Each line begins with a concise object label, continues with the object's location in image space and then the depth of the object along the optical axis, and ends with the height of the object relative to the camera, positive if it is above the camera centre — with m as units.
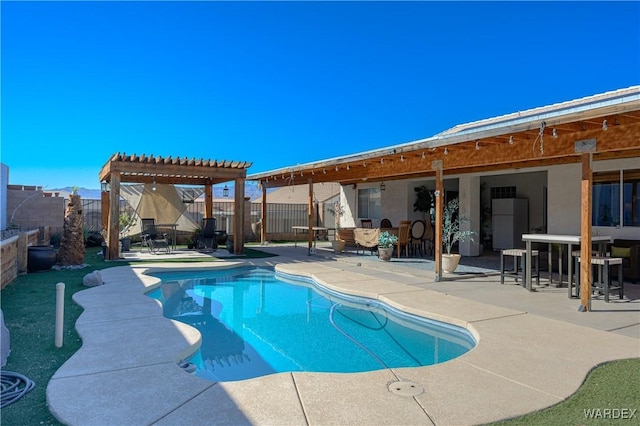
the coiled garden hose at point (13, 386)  3.02 -1.37
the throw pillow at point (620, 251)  8.02 -0.64
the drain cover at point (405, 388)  3.23 -1.40
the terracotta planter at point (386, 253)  11.66 -1.03
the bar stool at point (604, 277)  6.14 -0.92
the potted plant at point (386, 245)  11.68 -0.83
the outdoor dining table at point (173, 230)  14.93 -0.58
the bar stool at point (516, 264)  7.66 -0.90
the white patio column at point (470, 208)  12.90 +0.32
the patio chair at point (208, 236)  14.91 -0.75
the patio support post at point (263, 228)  18.31 -0.55
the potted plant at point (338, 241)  14.36 -0.86
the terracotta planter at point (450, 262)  9.09 -0.99
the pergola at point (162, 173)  11.98 +1.42
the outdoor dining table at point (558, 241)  6.66 -0.38
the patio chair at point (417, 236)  13.67 -0.64
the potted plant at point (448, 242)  9.11 -0.58
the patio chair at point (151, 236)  14.57 -0.78
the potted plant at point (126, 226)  14.05 -0.44
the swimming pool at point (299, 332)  4.68 -1.68
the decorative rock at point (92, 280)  7.82 -1.27
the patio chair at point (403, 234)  12.45 -0.52
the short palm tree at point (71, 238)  10.09 -0.59
